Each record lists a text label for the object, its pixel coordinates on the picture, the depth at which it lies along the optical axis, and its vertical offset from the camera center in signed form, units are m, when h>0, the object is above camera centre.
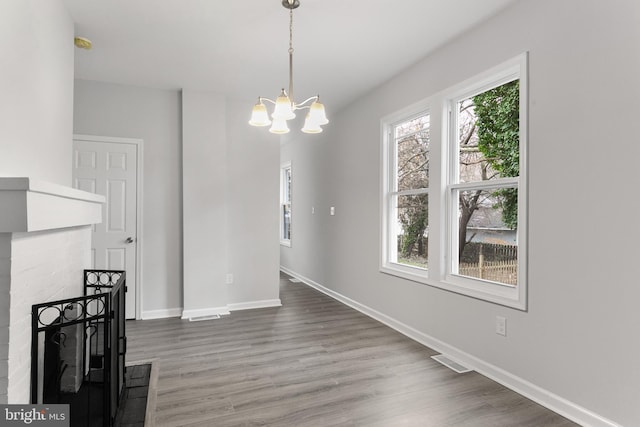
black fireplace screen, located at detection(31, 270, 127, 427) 1.69 -0.78
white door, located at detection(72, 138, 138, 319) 4.02 +0.19
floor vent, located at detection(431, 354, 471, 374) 2.82 -1.19
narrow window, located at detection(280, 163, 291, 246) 7.42 +0.19
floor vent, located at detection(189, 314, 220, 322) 4.16 -1.21
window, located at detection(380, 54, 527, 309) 2.65 +0.22
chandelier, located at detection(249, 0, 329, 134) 2.22 +0.62
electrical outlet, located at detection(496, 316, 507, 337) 2.60 -0.79
